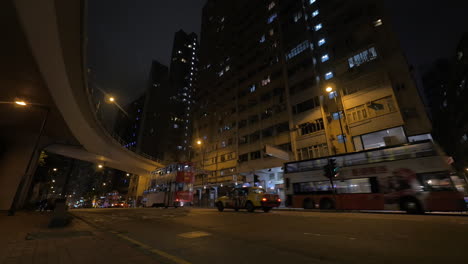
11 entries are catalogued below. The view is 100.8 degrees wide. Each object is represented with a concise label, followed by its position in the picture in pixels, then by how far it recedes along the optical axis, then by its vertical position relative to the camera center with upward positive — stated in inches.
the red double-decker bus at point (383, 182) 471.2 +47.2
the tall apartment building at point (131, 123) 4165.8 +1739.5
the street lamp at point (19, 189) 524.4 +36.6
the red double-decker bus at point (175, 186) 967.6 +75.8
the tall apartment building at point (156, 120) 3346.5 +1430.0
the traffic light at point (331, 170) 593.6 +87.3
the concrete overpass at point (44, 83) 303.7 +267.0
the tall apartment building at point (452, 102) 1658.2 +956.7
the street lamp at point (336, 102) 996.9 +484.7
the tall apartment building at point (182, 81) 3518.7 +2493.9
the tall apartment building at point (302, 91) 909.2 +657.7
